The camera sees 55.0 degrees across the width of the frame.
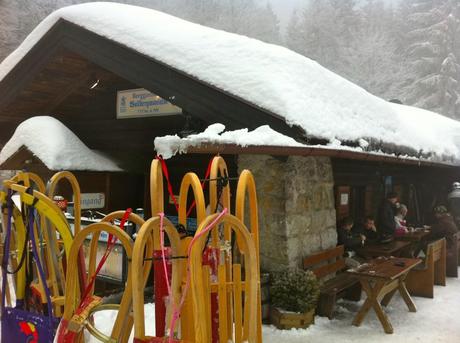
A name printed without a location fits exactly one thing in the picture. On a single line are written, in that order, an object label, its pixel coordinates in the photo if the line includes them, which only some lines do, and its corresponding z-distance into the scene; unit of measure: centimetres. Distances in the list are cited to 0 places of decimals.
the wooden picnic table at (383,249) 747
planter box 548
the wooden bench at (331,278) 605
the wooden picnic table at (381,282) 565
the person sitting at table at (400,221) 921
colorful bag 283
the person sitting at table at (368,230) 857
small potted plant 550
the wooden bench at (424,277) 736
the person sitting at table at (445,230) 899
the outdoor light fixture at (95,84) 815
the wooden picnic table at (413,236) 861
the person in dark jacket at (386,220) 875
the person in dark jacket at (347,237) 733
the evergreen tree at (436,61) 2744
